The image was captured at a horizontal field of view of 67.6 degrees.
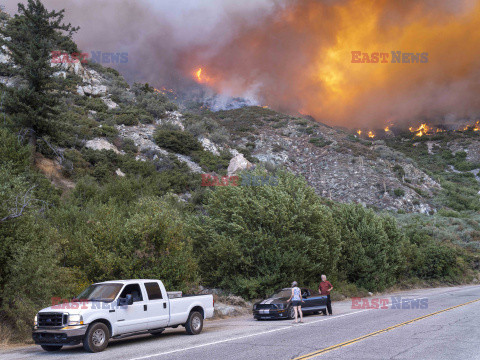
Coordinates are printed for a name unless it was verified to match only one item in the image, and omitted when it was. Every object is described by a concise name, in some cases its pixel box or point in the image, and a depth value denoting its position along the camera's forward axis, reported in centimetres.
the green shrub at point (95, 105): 5203
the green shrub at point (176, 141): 4871
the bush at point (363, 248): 2909
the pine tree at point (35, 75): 3012
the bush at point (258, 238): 1986
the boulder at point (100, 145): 4062
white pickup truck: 919
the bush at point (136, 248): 1439
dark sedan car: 1563
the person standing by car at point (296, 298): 1398
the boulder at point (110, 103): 5525
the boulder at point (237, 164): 4581
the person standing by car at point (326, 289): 1673
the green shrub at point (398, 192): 5647
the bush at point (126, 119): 5009
